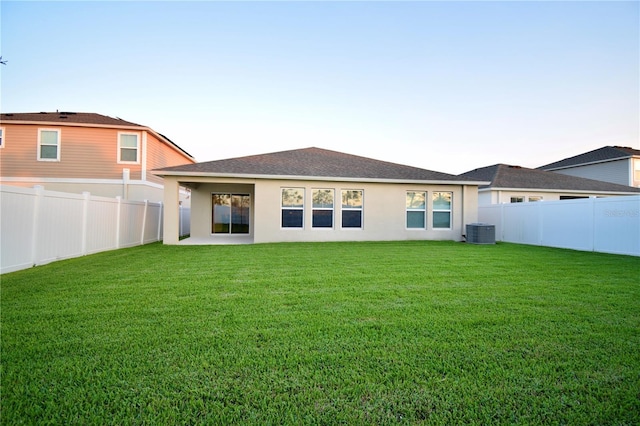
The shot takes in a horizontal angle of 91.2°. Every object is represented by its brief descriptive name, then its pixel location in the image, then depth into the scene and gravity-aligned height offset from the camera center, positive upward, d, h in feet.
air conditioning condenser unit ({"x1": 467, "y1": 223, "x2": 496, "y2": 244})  44.45 -2.31
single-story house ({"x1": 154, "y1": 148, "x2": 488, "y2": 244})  42.98 +2.51
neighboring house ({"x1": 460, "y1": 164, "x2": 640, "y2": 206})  60.54 +5.89
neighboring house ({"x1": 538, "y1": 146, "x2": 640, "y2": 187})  77.05 +14.50
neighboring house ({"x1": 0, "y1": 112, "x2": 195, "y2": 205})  51.75 +9.41
